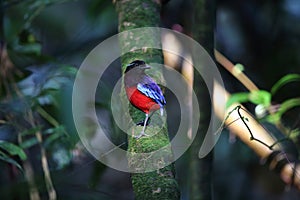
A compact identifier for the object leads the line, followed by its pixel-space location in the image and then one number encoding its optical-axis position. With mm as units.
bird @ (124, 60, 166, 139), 6004
